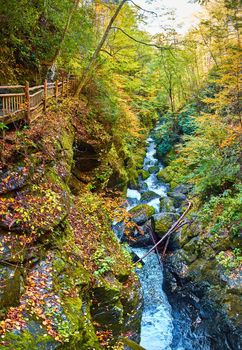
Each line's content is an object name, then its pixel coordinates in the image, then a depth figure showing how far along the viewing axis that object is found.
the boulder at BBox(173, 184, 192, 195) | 19.59
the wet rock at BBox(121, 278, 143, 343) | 8.53
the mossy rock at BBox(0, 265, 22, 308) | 4.71
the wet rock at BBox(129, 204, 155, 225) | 15.96
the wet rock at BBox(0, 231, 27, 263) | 5.26
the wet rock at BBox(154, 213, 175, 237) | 15.00
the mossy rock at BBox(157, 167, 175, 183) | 22.56
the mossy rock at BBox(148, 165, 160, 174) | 24.77
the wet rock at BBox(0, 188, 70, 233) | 5.70
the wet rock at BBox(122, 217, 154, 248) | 15.24
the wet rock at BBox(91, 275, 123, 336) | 7.18
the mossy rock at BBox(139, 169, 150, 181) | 23.44
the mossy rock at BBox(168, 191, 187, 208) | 18.47
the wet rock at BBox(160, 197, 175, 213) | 17.46
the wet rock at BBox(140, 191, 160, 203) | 19.59
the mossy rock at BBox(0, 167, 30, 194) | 6.07
